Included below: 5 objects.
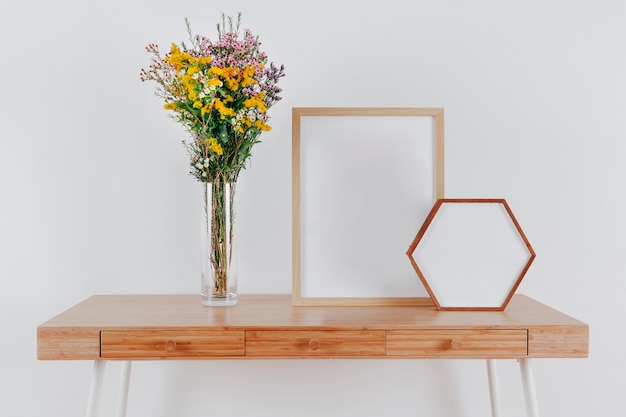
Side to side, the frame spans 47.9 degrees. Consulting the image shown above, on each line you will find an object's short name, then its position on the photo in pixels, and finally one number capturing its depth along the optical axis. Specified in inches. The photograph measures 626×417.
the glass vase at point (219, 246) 78.3
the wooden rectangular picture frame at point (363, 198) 80.4
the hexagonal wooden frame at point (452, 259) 77.3
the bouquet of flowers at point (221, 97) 74.3
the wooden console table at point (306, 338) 69.2
